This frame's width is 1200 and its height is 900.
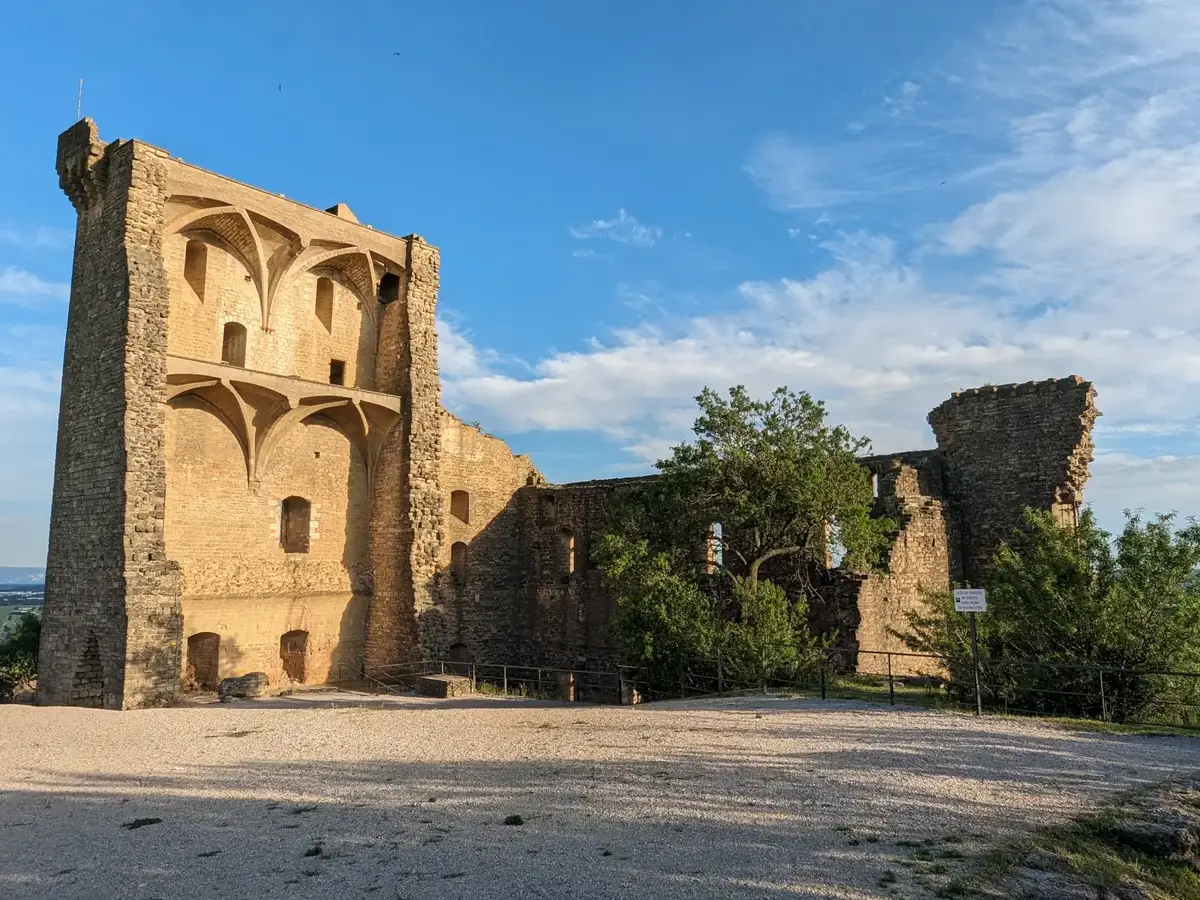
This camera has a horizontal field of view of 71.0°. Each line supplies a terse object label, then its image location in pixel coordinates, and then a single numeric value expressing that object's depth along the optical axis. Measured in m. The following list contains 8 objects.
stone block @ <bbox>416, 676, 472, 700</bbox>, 18.11
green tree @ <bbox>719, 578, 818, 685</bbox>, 16.08
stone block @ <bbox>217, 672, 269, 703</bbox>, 17.80
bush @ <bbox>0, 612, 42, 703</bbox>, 22.20
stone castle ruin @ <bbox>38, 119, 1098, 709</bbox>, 17.22
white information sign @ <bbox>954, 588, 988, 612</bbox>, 11.62
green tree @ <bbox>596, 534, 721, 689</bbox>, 16.75
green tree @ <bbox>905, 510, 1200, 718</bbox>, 12.20
